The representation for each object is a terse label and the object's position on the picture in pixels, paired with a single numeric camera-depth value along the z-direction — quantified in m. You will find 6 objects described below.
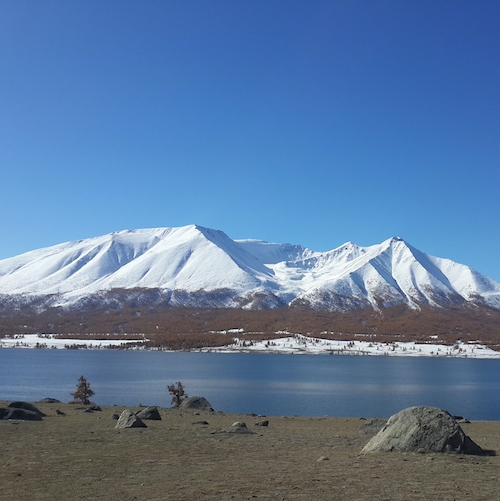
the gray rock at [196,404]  40.03
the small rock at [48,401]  42.56
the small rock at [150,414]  30.69
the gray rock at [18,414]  28.00
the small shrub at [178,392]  46.88
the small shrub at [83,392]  46.97
